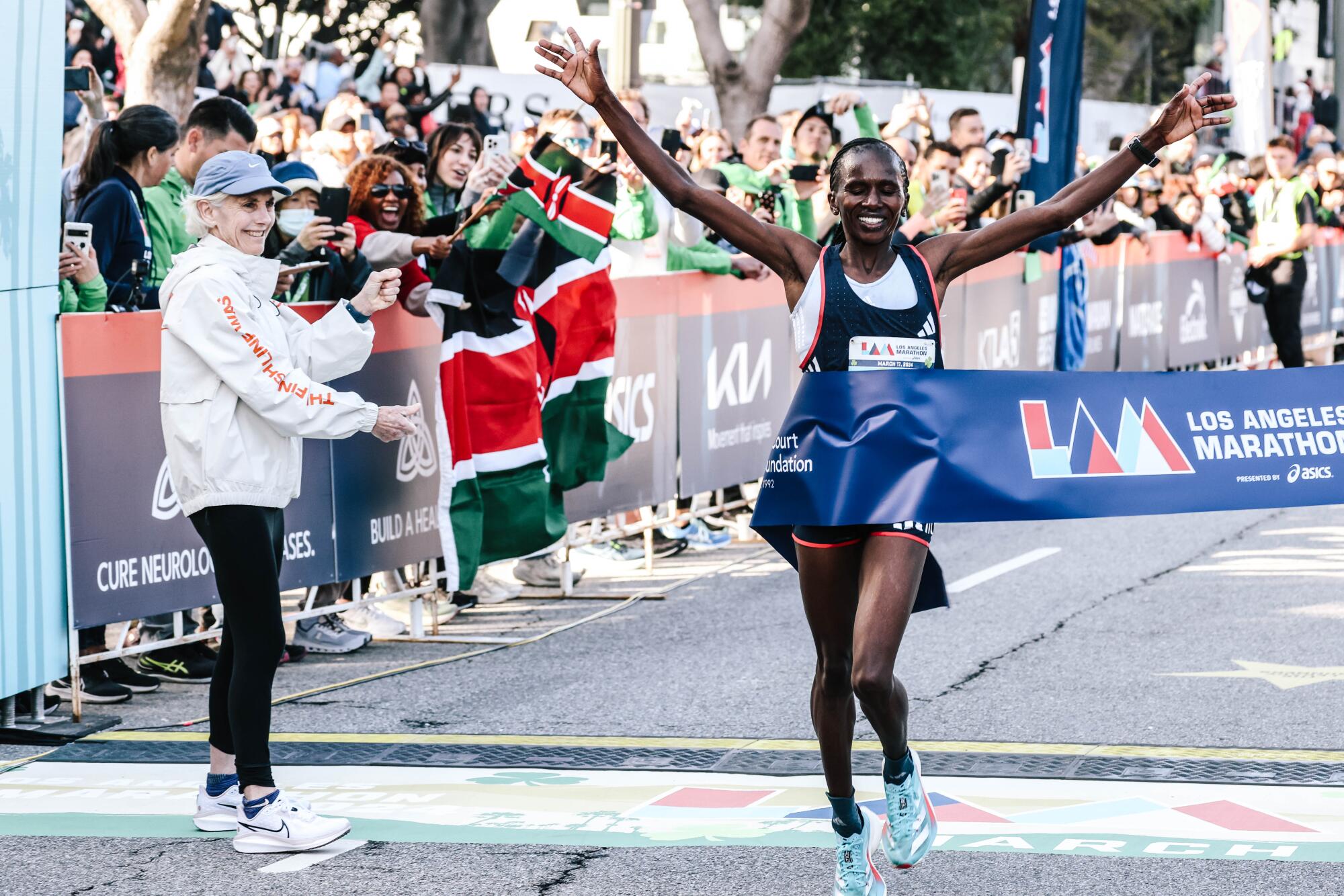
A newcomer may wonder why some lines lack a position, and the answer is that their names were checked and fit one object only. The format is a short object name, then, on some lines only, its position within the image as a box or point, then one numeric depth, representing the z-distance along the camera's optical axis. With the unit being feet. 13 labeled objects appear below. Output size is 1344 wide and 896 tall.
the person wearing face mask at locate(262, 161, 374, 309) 52.16
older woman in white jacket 36.86
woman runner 33.22
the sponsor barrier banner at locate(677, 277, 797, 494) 73.77
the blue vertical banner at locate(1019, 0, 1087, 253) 98.48
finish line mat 36.52
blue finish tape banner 33.96
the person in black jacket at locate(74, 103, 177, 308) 51.70
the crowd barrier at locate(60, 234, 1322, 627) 48.83
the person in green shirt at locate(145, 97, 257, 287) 53.06
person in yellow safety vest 118.93
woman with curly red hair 57.11
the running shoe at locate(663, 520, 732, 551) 79.05
